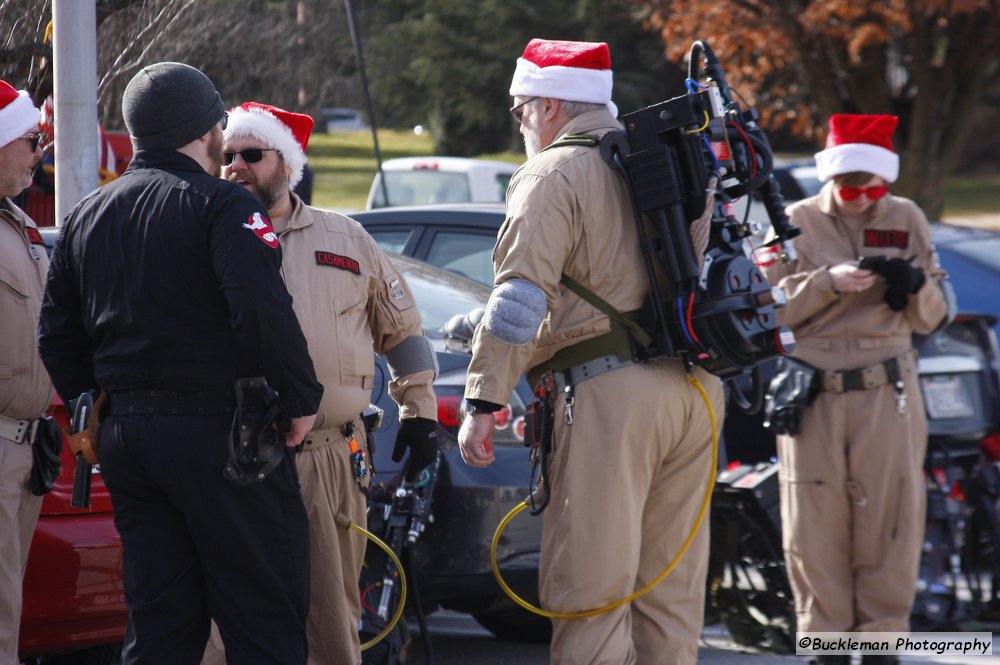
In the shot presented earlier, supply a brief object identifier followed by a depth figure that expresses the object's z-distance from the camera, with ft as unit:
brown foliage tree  109.19
